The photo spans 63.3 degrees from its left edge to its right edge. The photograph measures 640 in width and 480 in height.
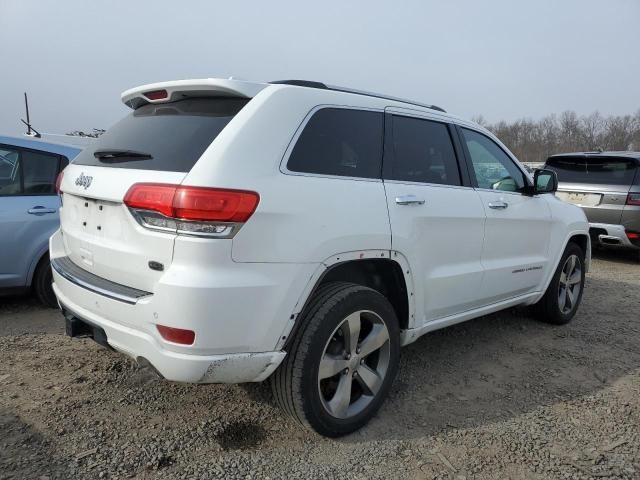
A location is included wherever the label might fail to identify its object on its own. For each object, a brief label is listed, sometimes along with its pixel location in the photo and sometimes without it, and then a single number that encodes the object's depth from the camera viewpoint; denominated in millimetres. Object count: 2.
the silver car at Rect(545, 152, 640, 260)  7695
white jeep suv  2225
